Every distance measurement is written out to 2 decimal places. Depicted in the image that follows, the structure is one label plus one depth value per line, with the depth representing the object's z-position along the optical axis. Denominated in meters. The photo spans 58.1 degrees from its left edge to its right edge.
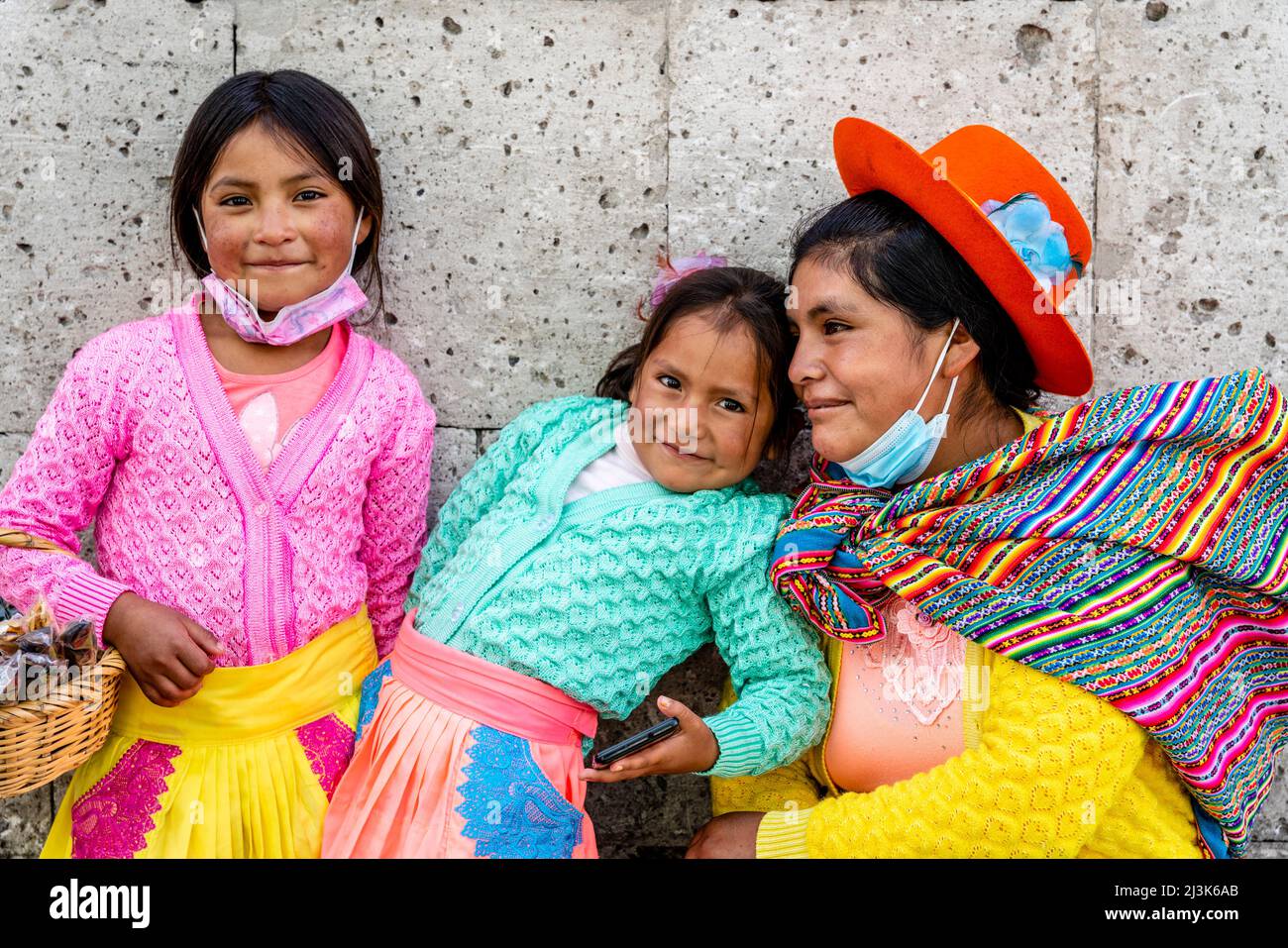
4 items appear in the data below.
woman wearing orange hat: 2.48
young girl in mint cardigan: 2.62
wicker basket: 2.33
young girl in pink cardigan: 2.65
